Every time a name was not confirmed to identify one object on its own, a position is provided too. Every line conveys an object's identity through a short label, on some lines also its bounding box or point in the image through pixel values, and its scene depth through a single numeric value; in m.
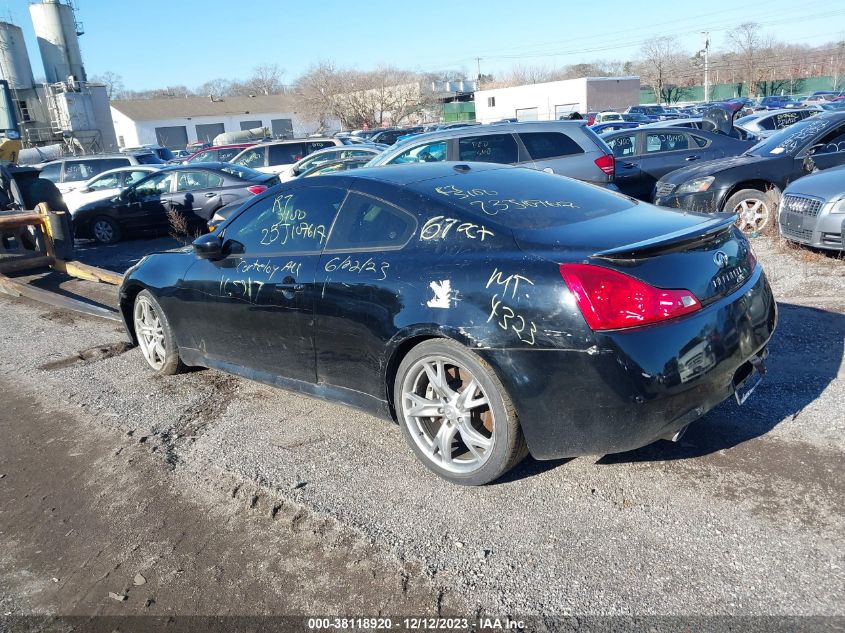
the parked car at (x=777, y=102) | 42.15
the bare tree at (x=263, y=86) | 109.31
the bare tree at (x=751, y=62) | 70.05
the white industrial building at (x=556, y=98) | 61.94
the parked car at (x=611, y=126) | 23.19
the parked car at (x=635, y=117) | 33.32
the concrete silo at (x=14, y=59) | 51.62
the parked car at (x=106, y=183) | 16.44
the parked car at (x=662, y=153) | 11.73
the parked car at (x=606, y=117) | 36.37
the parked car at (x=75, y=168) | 18.44
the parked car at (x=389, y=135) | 34.53
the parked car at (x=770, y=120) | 20.39
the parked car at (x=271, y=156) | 18.89
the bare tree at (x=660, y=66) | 86.25
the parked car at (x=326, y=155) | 17.11
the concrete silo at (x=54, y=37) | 55.66
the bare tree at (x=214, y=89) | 118.49
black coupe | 3.12
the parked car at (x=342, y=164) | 15.16
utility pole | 64.68
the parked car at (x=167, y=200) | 13.75
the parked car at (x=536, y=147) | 9.66
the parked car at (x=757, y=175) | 9.12
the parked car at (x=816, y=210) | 7.25
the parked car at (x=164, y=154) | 28.67
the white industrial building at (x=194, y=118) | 72.25
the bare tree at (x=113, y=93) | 101.01
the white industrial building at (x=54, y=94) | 51.66
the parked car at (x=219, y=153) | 22.87
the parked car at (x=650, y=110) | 38.88
